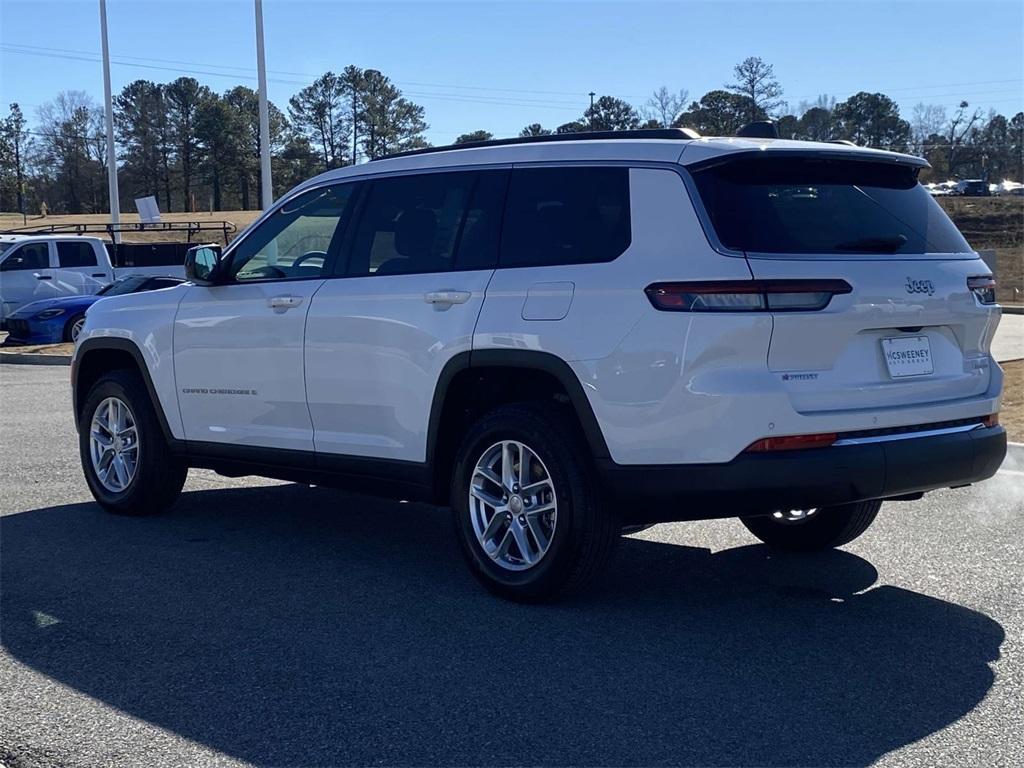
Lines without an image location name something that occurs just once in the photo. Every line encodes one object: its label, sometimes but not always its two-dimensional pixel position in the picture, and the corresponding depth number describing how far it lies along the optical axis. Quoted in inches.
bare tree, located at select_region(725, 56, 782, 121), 3171.8
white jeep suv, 193.6
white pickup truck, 885.2
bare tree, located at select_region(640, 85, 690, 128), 2904.0
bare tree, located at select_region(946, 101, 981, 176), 4030.5
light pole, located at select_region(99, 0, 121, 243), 1299.2
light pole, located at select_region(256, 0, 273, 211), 1034.7
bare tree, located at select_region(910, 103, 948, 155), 3838.1
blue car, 797.9
